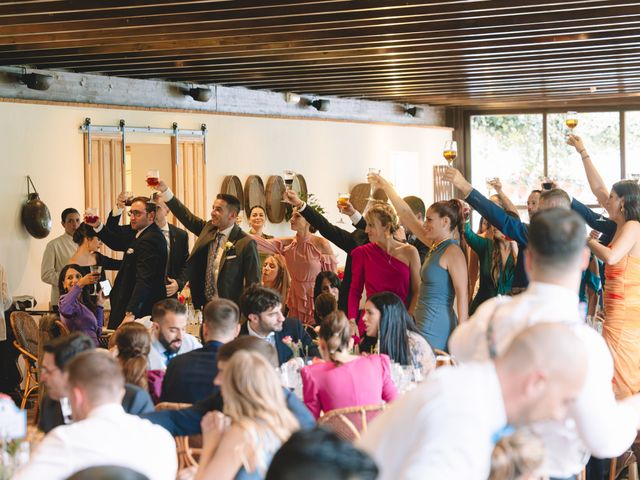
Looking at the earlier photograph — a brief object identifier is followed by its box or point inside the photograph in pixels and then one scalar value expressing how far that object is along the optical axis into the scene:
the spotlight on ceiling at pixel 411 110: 16.22
